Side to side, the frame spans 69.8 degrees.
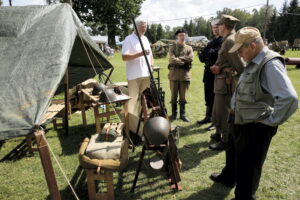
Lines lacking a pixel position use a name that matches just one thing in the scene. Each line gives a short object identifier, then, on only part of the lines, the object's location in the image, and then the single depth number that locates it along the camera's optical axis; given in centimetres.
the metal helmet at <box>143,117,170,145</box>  250
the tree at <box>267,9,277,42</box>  5897
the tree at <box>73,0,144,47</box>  3866
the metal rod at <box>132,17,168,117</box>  330
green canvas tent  187
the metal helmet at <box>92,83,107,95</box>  455
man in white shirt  434
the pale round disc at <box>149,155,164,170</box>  269
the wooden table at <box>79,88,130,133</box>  404
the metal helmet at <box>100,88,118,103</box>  396
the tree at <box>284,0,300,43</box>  5409
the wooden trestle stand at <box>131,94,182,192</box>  276
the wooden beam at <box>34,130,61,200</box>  183
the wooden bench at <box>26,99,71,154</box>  410
